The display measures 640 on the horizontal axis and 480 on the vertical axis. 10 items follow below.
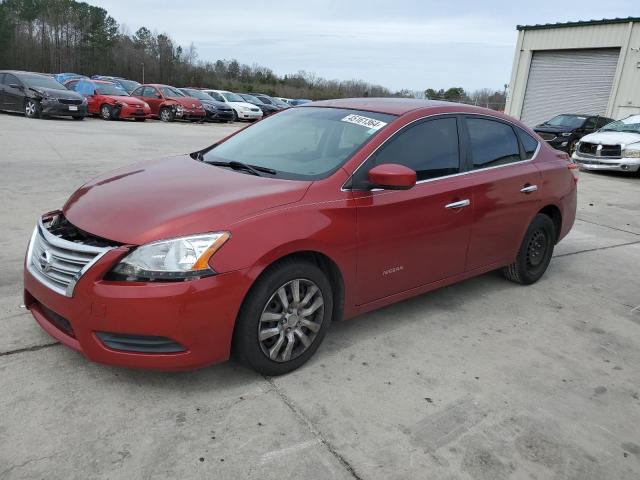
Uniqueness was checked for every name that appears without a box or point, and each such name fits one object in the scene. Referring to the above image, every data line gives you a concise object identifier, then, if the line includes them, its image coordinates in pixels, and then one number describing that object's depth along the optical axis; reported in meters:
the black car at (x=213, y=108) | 24.59
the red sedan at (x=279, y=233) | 2.71
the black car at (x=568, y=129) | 17.50
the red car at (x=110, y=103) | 20.78
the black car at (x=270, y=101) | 31.73
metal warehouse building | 22.23
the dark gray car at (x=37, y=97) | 18.08
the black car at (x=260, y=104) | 29.52
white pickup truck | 13.60
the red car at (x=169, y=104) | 22.98
